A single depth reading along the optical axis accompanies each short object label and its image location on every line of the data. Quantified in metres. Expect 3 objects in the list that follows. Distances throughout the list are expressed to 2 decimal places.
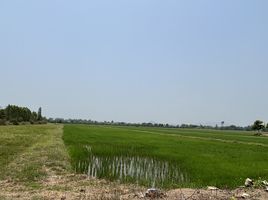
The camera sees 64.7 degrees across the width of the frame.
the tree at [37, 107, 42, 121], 76.75
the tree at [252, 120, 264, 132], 61.92
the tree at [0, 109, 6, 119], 56.01
